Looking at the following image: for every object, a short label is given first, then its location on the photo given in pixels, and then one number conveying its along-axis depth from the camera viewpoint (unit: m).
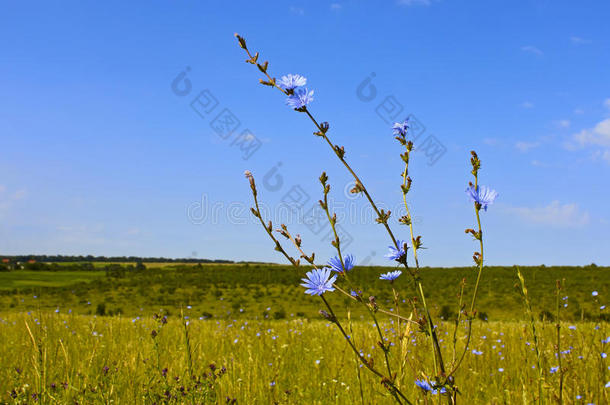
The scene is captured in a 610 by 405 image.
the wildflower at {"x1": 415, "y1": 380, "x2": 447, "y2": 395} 0.86
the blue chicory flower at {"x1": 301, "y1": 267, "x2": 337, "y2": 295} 0.82
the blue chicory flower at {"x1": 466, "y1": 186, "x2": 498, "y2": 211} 0.85
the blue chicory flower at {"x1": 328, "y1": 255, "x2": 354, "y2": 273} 0.86
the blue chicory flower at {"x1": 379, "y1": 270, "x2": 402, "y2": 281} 0.89
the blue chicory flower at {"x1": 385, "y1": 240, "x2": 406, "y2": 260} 0.84
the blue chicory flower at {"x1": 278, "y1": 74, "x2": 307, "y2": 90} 0.88
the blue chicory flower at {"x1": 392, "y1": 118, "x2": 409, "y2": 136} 0.92
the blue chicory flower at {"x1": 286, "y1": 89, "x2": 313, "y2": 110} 0.87
